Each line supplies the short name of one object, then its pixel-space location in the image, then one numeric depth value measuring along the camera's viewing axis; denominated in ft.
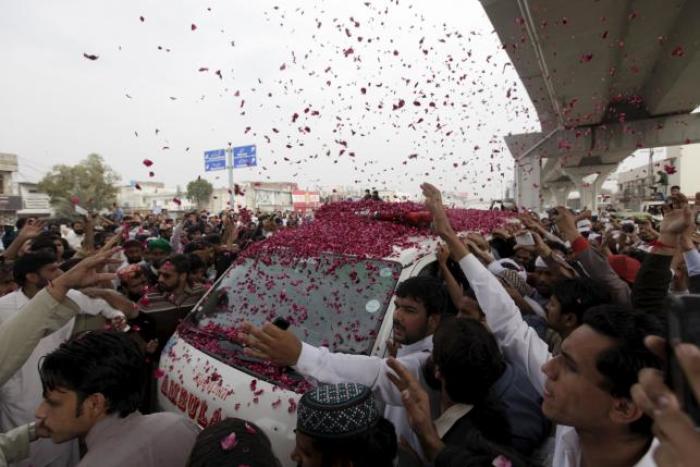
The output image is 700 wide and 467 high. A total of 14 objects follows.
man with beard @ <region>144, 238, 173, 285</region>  20.58
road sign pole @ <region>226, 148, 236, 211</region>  73.00
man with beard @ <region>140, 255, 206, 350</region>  12.96
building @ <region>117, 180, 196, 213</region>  235.61
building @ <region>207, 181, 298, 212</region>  135.73
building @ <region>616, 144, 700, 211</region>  170.50
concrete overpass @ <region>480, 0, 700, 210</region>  29.63
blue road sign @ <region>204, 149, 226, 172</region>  79.30
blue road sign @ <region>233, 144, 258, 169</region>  78.07
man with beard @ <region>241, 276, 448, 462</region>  8.64
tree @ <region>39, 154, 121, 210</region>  156.66
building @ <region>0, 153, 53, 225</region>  141.49
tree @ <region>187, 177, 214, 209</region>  193.26
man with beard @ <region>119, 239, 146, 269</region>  19.93
